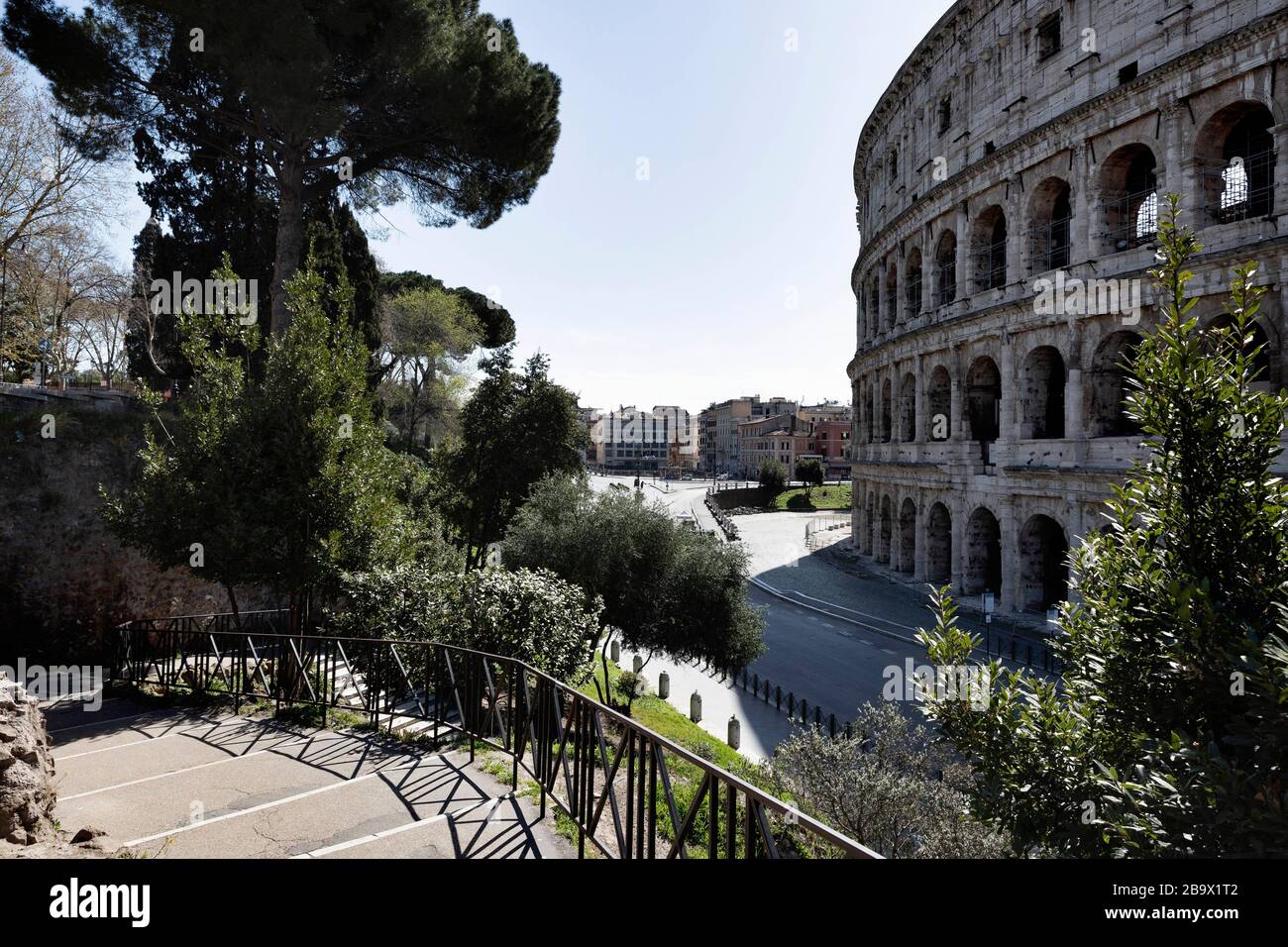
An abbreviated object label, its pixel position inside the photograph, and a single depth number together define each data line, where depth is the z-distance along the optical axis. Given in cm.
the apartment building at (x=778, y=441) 9381
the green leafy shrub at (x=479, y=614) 929
